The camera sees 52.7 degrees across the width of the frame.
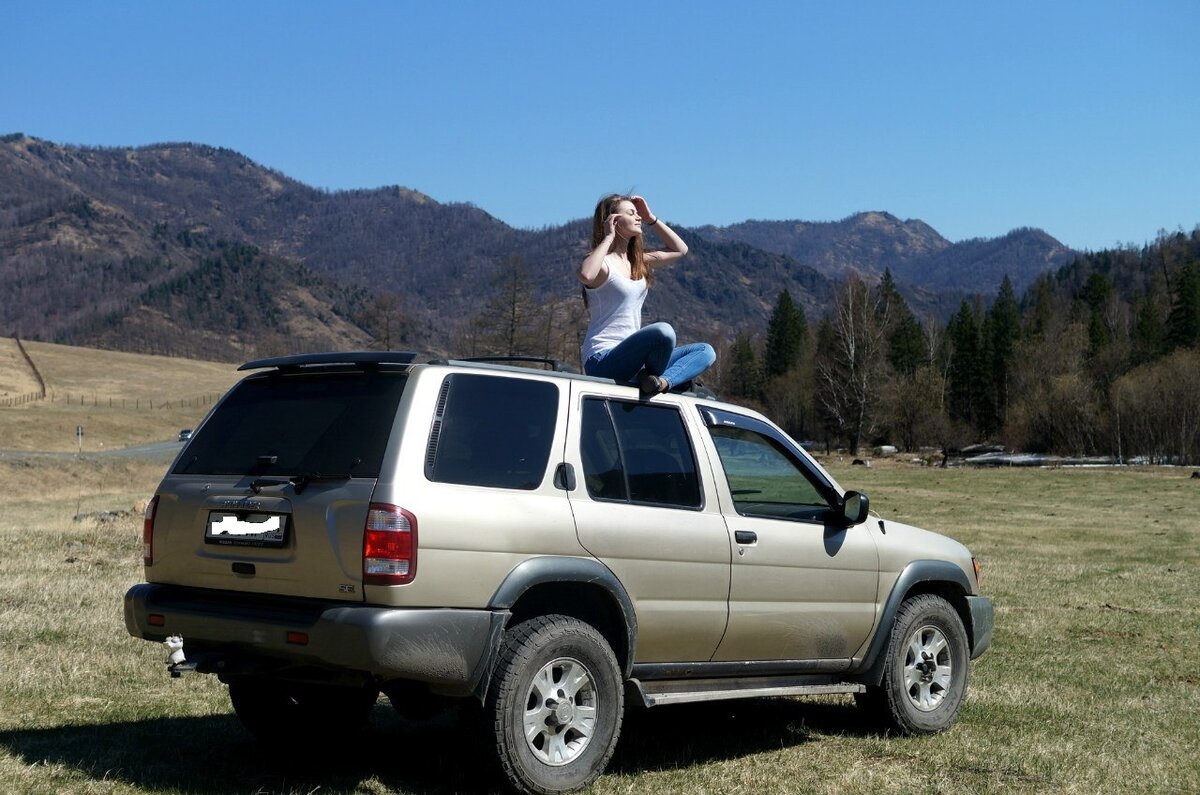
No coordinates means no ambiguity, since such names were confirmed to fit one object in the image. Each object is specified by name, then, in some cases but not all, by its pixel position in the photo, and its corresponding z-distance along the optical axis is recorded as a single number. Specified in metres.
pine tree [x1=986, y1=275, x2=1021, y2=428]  113.38
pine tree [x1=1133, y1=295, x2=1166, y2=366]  100.62
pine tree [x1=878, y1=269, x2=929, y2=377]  102.88
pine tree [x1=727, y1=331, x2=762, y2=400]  135.88
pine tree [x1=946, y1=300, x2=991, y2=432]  114.94
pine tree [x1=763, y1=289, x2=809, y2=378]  132.25
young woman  6.50
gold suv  5.07
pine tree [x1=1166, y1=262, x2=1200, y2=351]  98.00
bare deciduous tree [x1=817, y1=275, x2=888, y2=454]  79.50
